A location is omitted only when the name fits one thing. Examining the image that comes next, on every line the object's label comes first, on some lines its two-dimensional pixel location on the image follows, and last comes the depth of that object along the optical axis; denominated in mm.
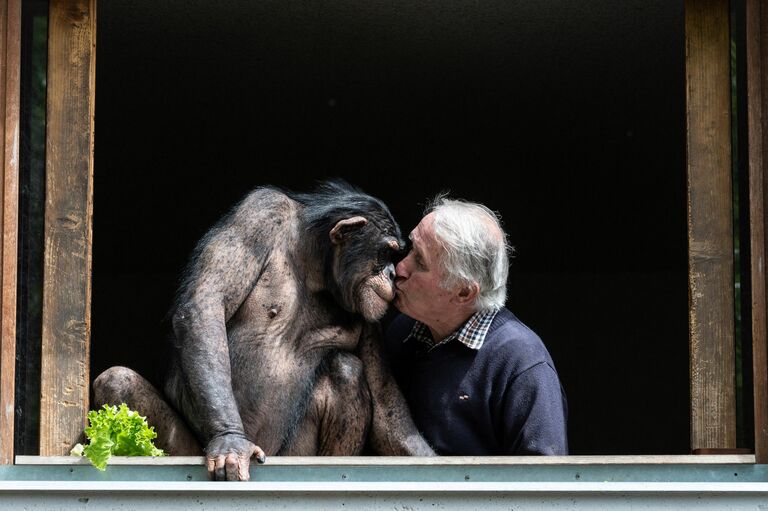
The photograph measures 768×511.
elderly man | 8797
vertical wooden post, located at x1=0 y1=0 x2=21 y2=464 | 7559
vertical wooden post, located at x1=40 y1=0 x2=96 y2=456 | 7867
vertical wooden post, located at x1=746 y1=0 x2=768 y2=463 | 7566
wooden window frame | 7664
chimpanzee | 8391
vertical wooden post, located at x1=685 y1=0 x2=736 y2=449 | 7934
